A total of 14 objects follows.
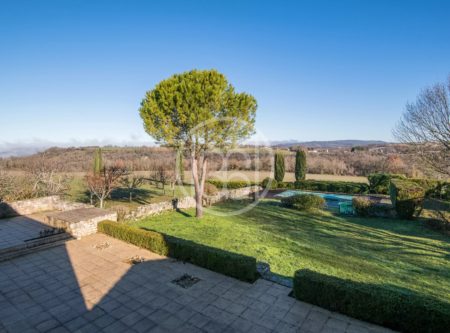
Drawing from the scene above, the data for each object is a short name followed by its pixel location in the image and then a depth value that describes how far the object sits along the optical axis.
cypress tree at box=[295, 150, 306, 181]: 30.48
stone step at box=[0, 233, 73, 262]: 8.25
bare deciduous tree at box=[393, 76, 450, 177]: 12.40
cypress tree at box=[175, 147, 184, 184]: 27.47
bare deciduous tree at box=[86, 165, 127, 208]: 15.26
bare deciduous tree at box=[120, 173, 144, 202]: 21.00
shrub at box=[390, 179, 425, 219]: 16.05
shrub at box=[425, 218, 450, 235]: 13.76
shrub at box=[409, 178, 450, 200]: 22.60
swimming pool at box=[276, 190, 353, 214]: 17.81
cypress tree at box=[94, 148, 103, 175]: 26.26
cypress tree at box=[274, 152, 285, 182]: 30.64
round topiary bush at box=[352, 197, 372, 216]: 17.19
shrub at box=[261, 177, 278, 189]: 28.78
